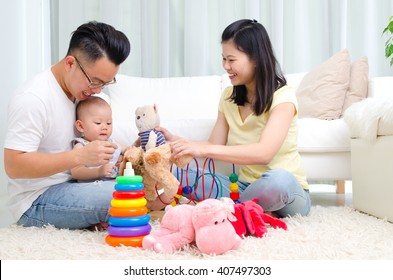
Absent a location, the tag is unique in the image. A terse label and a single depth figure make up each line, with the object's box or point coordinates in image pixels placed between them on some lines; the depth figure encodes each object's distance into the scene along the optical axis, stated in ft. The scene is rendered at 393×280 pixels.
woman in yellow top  13.20
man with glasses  12.71
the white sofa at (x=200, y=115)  14.64
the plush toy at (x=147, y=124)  13.31
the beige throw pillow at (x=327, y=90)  16.42
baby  13.28
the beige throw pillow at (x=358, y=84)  16.56
